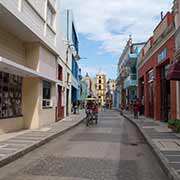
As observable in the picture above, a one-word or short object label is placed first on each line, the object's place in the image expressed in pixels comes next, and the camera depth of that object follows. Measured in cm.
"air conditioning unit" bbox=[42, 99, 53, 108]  1156
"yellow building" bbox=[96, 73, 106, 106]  8239
